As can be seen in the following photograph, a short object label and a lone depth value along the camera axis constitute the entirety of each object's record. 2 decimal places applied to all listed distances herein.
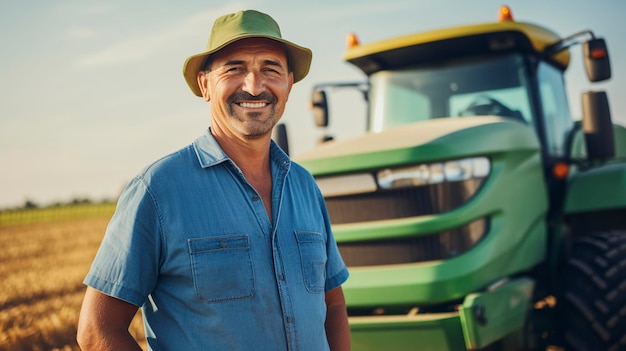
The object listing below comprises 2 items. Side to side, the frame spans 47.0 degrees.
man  1.92
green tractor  4.25
